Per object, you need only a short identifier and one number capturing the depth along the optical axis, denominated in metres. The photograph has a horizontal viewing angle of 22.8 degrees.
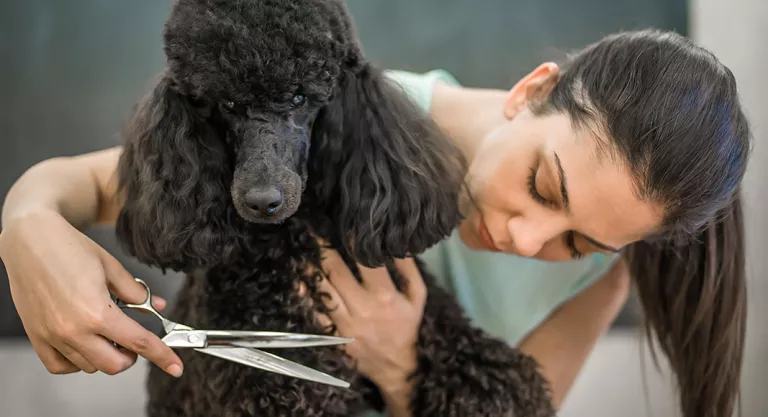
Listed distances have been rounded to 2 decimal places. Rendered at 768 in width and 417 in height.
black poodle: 1.44
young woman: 1.47
